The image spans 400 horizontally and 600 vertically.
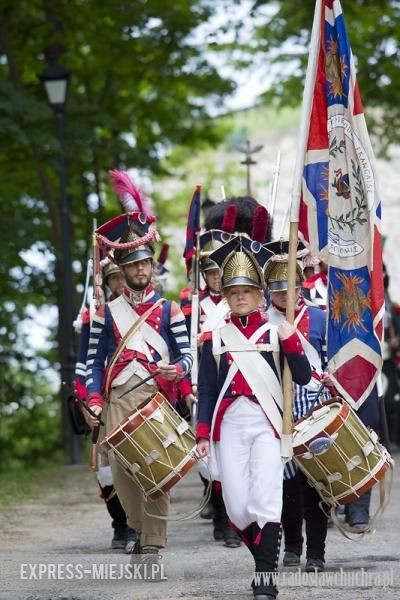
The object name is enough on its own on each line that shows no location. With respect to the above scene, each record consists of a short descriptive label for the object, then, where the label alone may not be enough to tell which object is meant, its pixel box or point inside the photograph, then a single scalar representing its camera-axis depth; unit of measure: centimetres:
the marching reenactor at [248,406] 1294
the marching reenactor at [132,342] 1511
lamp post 3045
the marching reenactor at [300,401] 1471
